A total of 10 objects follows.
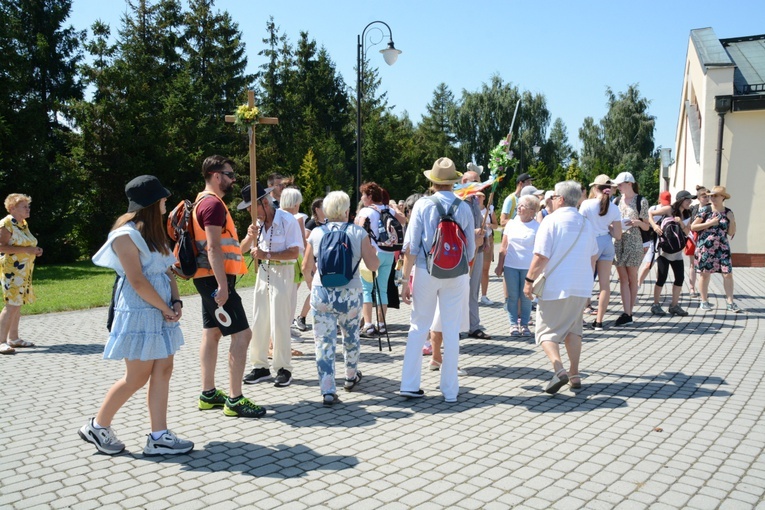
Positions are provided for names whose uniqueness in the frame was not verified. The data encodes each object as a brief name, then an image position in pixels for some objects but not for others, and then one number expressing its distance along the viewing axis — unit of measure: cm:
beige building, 1747
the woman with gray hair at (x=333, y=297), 547
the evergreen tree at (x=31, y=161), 2230
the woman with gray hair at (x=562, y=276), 573
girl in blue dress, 407
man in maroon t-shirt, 476
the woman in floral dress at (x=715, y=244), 1011
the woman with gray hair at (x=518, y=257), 827
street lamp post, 1677
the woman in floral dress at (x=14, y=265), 764
